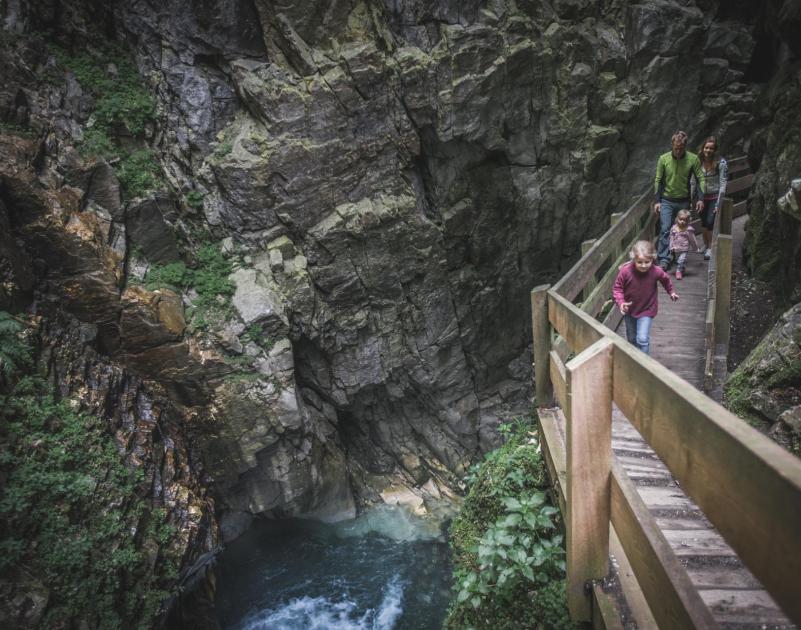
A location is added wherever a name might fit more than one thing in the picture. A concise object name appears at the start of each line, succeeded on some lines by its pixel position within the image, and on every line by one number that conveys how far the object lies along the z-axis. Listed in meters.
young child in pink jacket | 6.52
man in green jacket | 6.38
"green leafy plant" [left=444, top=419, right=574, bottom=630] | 2.99
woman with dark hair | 6.84
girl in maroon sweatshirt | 4.64
